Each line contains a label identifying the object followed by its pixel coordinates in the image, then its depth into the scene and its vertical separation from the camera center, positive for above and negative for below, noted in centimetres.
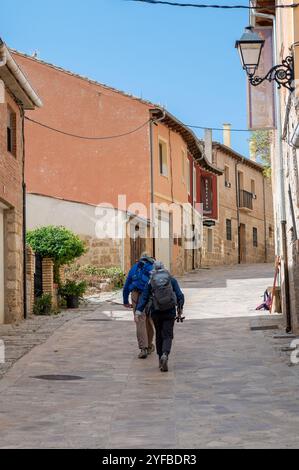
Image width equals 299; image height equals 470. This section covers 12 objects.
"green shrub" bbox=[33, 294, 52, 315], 1827 -91
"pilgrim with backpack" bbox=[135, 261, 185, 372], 1060 -61
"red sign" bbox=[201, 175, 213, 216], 3934 +339
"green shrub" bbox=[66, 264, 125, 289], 2392 -29
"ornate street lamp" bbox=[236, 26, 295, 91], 1118 +292
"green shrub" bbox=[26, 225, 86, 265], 1936 +54
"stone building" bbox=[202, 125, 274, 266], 4094 +262
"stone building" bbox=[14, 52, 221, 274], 2884 +437
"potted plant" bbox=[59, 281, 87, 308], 1980 -69
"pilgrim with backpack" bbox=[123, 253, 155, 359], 1177 -40
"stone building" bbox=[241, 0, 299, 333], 1184 +223
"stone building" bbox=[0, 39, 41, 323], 1547 +151
